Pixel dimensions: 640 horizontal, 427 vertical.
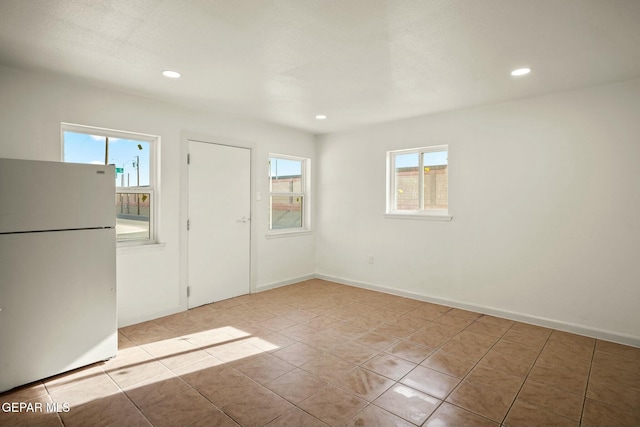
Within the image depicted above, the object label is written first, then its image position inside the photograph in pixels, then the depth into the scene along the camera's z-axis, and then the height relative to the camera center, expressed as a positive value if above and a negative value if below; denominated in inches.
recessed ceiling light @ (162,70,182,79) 115.0 +44.7
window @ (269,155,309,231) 202.8 +9.0
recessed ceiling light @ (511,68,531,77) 111.7 +44.7
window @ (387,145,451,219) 172.9 +13.8
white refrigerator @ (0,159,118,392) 91.9 -17.3
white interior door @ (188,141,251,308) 162.1 -6.9
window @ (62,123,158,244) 132.0 +17.8
